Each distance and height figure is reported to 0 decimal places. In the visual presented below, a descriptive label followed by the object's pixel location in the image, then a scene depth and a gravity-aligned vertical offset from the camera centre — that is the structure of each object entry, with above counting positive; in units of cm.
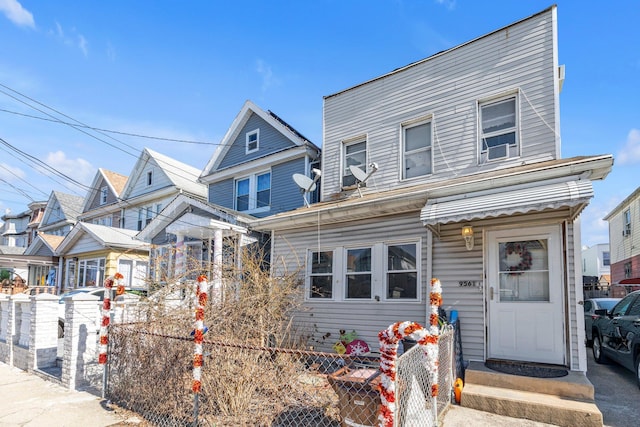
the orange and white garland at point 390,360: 265 -74
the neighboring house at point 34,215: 3503 +345
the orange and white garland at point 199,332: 397 -84
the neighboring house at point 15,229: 4162 +258
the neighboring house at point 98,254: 1747 -7
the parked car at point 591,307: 981 -125
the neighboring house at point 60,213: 2911 +310
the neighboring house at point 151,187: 1969 +361
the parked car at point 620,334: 591 -132
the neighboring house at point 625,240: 2000 +118
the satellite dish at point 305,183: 1002 +191
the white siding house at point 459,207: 593 +87
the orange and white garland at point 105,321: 553 -101
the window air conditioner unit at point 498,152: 757 +214
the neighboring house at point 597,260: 3950 -7
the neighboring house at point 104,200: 2342 +344
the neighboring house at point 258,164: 1290 +328
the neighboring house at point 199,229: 1062 +79
